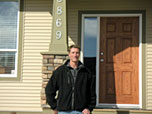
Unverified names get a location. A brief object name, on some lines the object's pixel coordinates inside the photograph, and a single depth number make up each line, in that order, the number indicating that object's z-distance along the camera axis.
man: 2.63
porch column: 4.73
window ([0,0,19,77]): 6.27
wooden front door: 5.99
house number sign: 4.80
